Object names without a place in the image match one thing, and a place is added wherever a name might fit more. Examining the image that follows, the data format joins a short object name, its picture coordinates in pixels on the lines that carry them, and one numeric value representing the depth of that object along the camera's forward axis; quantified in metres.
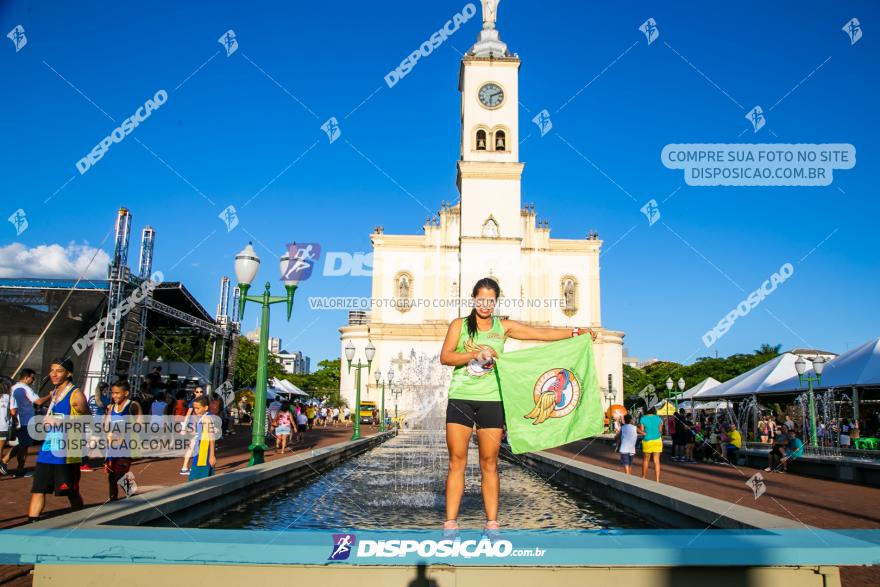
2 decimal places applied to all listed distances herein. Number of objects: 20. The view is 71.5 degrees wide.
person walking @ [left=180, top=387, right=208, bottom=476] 10.78
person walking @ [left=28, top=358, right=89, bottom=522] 5.53
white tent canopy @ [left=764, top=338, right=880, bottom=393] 17.83
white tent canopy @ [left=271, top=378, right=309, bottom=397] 38.33
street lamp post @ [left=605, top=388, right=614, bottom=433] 42.72
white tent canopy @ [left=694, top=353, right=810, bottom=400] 22.08
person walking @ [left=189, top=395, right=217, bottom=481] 8.16
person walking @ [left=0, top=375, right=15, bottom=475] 11.07
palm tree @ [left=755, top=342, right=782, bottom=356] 70.81
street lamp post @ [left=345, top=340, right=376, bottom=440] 22.22
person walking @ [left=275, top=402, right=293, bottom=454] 15.95
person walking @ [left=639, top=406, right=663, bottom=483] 11.29
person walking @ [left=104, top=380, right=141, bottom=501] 6.96
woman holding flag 4.15
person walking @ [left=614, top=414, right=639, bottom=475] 12.09
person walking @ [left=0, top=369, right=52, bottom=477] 10.52
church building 43.59
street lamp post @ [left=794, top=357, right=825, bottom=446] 17.28
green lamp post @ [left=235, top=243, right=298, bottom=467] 10.12
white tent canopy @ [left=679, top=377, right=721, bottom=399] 29.09
